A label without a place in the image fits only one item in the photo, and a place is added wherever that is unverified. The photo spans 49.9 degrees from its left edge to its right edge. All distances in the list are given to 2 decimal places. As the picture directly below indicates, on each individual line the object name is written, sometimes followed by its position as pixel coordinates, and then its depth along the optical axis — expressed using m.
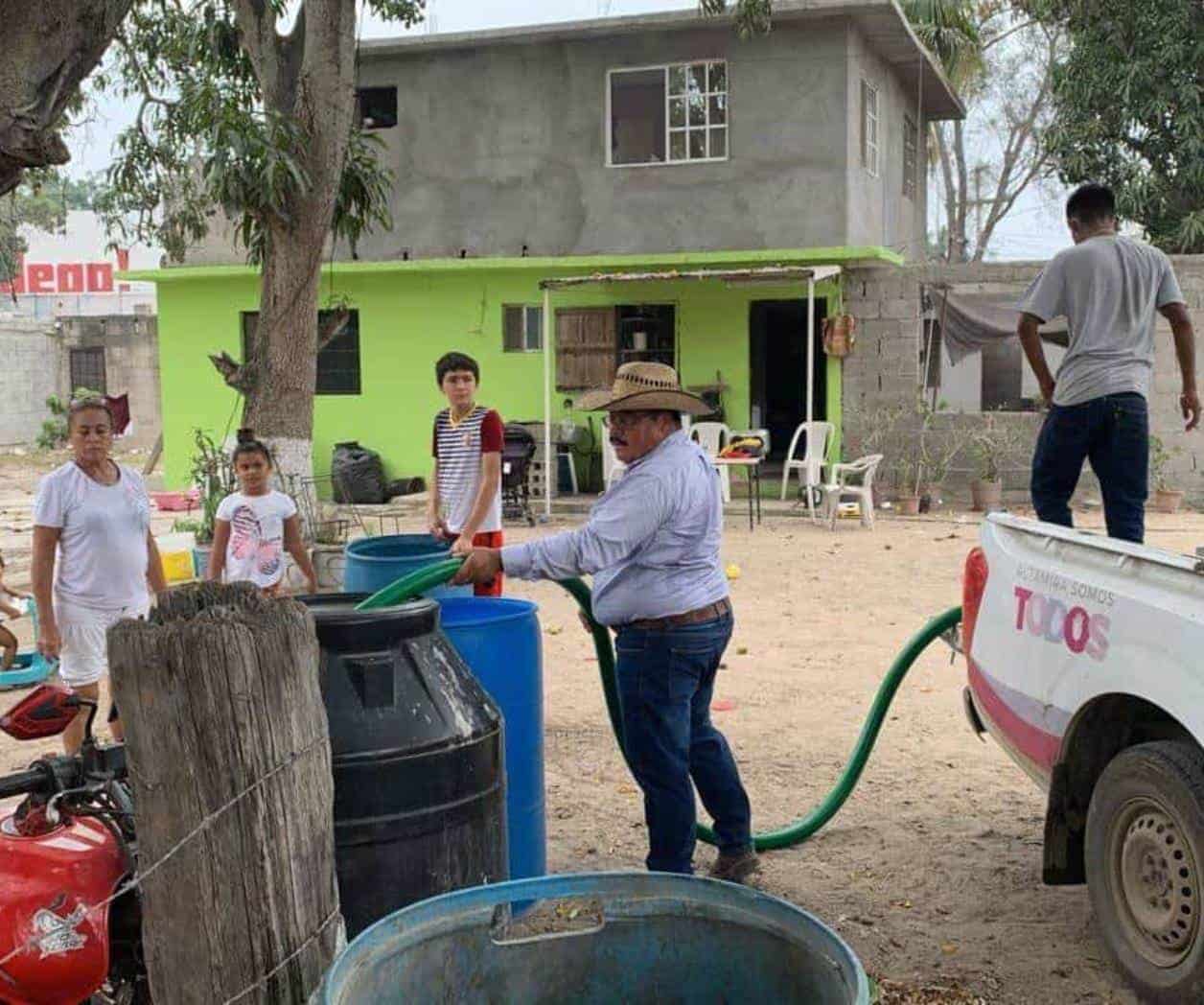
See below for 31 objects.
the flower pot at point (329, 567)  9.20
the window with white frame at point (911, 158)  20.17
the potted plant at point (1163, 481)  14.73
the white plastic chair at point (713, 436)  15.97
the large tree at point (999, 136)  29.67
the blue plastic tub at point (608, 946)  2.34
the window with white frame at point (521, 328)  17.67
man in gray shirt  5.00
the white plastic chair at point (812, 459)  14.90
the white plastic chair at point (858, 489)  13.91
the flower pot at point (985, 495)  15.11
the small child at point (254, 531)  6.38
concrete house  16.31
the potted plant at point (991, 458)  15.16
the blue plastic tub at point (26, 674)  7.64
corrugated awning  14.70
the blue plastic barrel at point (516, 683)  3.82
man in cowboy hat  3.97
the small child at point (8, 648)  7.74
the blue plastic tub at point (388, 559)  4.84
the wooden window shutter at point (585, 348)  17.02
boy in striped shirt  6.19
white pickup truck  3.19
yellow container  10.64
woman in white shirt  5.14
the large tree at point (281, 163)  9.26
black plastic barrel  2.88
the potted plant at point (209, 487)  10.21
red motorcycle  2.53
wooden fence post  2.29
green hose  4.50
